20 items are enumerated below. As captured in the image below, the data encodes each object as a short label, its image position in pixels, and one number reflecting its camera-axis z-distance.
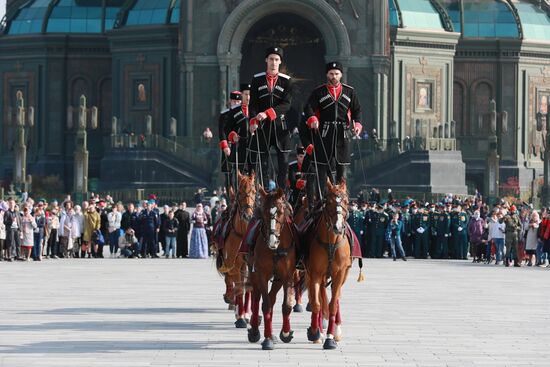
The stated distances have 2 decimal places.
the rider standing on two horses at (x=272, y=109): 26.70
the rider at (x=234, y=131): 28.62
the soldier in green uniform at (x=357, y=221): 55.12
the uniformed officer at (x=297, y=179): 27.24
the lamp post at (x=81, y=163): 79.62
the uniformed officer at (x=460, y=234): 55.16
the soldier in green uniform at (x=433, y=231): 55.50
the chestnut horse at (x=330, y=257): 24.92
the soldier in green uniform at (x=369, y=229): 55.06
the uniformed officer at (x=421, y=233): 55.38
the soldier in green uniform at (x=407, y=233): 55.66
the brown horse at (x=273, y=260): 24.88
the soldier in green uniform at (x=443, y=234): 55.31
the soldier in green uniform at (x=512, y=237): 51.05
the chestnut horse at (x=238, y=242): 26.92
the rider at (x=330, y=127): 26.27
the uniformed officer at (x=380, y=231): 54.66
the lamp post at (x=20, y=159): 83.25
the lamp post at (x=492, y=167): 82.62
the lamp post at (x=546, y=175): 84.72
